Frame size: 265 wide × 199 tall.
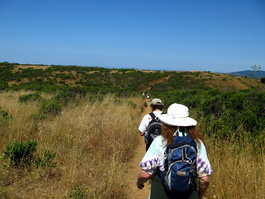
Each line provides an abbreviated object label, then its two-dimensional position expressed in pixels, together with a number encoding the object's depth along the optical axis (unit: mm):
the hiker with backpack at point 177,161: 1643
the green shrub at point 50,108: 7975
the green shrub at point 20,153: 3699
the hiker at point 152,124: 3328
